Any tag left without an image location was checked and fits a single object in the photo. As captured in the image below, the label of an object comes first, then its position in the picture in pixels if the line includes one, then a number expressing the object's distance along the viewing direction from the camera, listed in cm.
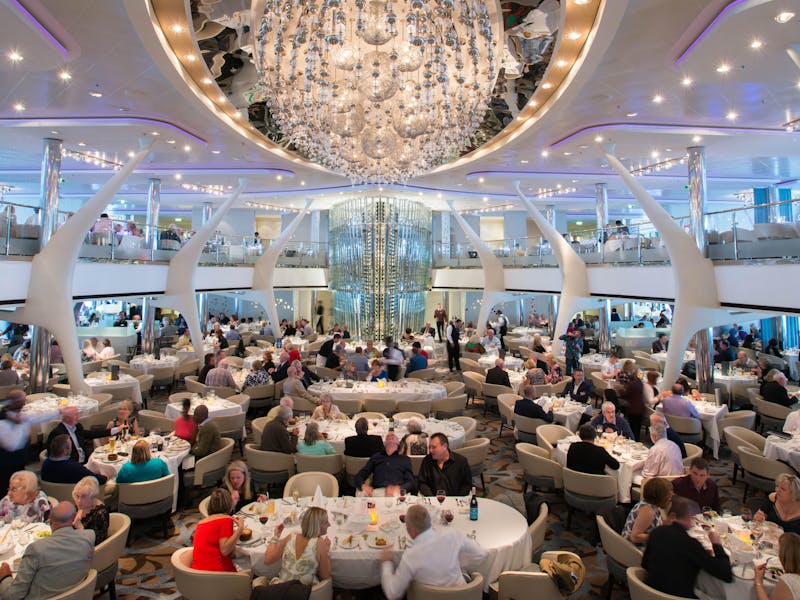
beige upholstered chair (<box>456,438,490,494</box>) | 644
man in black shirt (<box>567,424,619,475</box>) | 570
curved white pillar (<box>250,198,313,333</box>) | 1928
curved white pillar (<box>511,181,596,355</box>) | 1438
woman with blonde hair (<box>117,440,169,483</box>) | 552
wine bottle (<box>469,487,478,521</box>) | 460
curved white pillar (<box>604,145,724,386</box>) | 948
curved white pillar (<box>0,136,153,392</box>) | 934
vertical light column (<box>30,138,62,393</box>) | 1055
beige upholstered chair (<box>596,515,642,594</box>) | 413
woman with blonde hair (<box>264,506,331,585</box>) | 369
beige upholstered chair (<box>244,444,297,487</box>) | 632
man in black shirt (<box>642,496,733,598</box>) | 356
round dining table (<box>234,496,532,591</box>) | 407
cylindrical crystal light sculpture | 2167
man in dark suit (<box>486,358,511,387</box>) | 1033
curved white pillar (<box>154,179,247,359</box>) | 1429
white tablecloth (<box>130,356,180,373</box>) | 1234
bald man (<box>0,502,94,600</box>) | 346
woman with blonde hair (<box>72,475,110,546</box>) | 420
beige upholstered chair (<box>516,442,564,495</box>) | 616
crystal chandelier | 590
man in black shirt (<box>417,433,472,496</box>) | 541
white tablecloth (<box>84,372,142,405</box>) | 1008
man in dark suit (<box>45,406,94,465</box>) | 612
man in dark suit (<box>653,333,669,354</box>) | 1445
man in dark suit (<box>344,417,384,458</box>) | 633
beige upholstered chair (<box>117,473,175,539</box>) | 541
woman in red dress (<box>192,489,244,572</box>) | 391
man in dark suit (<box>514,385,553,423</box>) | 783
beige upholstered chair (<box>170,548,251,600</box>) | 377
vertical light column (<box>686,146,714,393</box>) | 1116
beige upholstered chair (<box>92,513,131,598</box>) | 414
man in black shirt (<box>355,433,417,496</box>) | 543
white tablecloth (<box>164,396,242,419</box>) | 846
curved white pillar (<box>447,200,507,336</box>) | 1916
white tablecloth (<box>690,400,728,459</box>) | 824
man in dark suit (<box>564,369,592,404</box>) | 901
